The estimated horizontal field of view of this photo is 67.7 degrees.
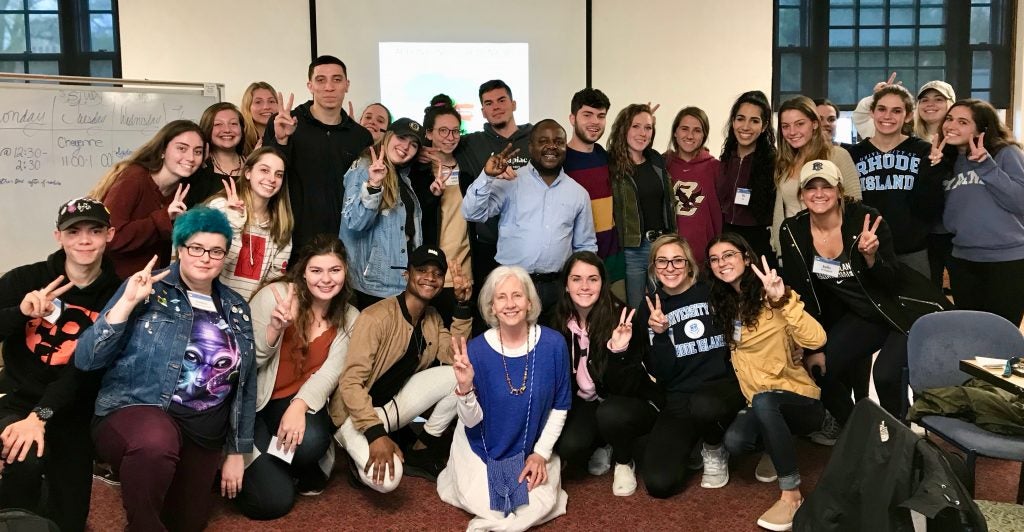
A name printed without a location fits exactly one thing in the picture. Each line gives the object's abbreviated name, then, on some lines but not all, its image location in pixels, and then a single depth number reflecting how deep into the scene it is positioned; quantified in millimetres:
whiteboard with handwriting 4777
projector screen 6090
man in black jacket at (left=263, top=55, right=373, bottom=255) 3432
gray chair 2797
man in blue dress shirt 3396
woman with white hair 2793
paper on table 2557
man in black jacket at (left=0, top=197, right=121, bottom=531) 2482
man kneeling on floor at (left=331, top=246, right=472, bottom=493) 2893
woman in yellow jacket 2969
